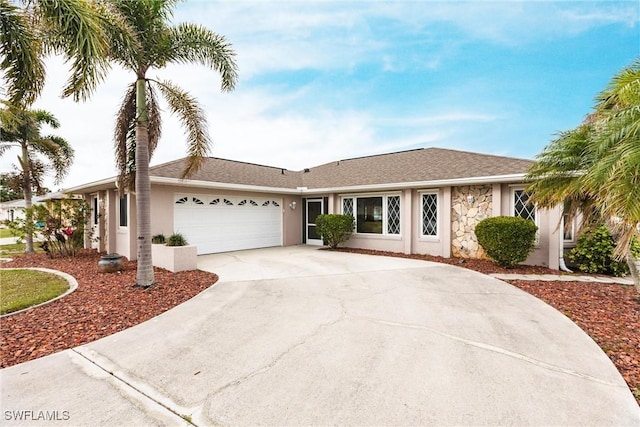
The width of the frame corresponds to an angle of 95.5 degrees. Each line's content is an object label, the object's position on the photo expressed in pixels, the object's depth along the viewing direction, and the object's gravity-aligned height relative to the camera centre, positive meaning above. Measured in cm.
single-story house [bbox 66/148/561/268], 950 +27
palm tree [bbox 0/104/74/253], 1185 +276
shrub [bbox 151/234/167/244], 898 -84
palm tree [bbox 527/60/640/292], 399 +82
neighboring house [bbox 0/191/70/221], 3017 +26
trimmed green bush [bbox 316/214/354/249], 1226 -71
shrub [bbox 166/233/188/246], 847 -85
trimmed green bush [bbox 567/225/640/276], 779 -119
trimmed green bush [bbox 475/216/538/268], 811 -79
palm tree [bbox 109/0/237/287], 613 +296
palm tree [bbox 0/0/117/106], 420 +273
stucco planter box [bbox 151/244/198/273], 802 -129
